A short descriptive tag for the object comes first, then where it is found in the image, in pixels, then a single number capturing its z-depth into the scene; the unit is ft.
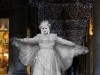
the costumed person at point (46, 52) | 25.05
